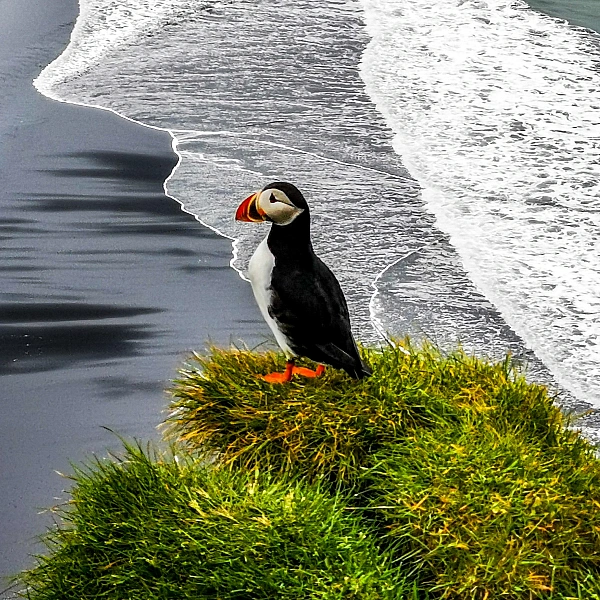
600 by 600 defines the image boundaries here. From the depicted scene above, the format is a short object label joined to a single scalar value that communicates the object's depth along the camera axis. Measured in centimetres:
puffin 628
